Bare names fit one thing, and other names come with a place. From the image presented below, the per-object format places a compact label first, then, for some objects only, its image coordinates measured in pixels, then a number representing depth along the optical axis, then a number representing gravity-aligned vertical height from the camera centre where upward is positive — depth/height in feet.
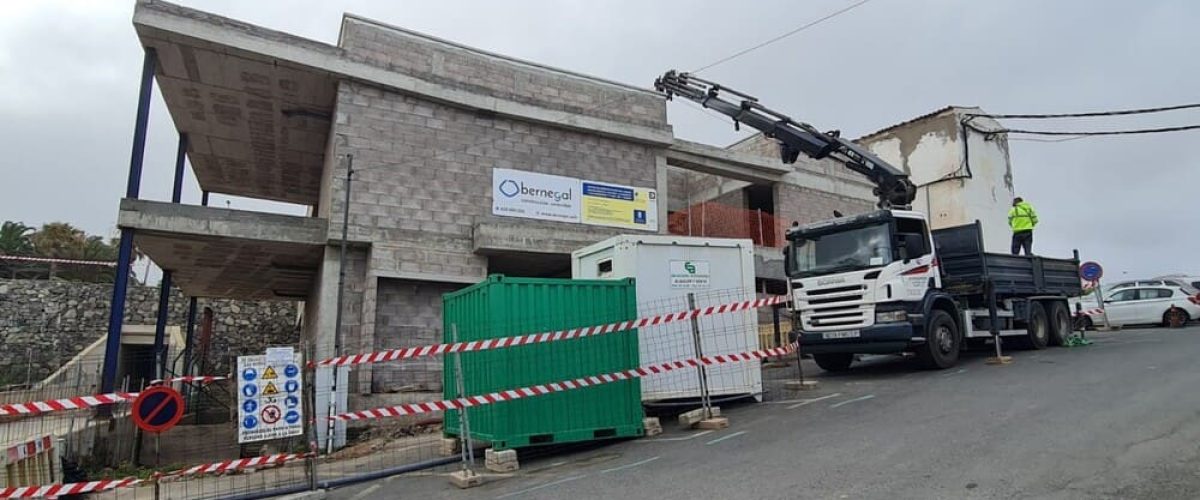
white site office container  30.37 +2.62
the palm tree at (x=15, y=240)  106.11 +18.81
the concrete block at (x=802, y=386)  35.09 -2.09
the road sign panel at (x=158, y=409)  21.18 -1.65
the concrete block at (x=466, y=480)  22.11 -4.18
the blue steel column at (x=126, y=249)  38.70 +6.45
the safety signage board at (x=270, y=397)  23.30 -1.46
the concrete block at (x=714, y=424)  27.50 -3.10
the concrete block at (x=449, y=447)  27.84 -3.89
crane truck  34.71 +3.04
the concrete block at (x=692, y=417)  28.30 -2.90
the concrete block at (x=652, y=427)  27.86 -3.21
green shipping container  25.22 -0.42
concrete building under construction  43.21 +14.73
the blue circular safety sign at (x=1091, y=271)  64.03 +6.47
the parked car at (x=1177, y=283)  63.77 +5.40
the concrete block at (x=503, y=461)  23.89 -3.88
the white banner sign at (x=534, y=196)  50.11 +11.53
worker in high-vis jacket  46.60 +8.10
